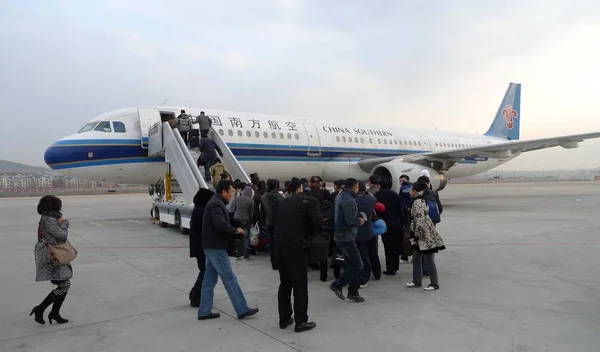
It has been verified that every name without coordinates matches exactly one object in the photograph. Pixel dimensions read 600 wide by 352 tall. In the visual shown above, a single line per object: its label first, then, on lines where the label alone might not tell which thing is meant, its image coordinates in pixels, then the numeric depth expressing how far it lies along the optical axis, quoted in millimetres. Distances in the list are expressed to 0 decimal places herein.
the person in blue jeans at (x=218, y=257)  4664
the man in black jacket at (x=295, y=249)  4430
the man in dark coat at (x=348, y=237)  5293
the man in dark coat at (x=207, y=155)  11555
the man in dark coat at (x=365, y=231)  5930
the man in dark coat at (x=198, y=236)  5020
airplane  12859
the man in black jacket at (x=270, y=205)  6902
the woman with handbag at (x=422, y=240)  5777
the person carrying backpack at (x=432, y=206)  6223
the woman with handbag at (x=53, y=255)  4492
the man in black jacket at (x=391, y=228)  6766
